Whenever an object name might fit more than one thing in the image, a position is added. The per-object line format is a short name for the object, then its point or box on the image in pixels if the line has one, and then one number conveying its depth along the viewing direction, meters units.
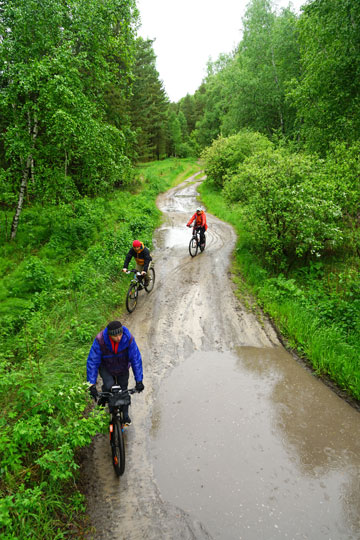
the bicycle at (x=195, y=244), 12.69
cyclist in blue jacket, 4.20
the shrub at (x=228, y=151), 21.23
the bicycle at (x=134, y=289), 8.29
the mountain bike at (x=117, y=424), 3.91
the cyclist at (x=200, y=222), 12.70
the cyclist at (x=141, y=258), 8.38
